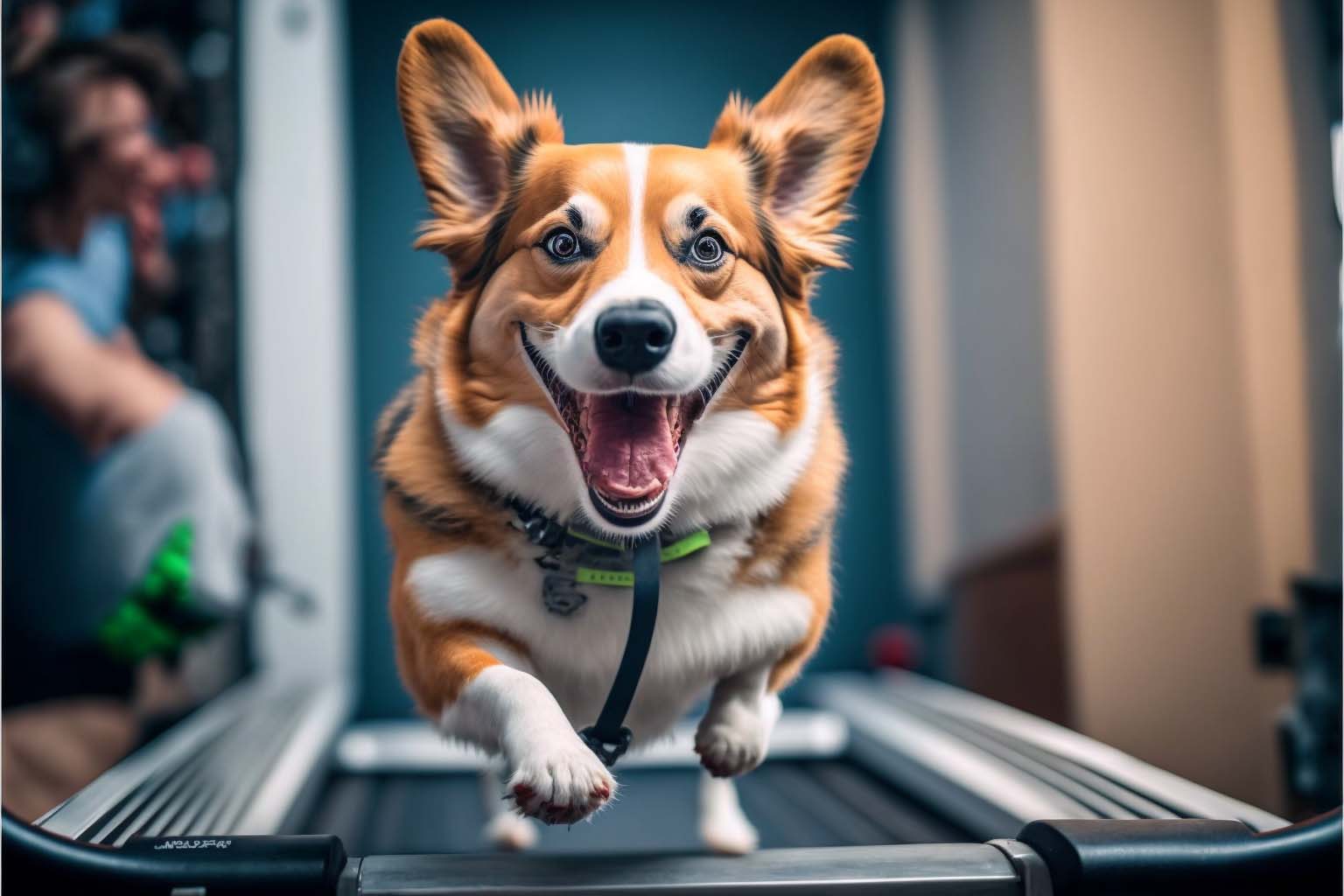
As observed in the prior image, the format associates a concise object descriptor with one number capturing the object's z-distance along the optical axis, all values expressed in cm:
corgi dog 61
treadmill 75
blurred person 153
